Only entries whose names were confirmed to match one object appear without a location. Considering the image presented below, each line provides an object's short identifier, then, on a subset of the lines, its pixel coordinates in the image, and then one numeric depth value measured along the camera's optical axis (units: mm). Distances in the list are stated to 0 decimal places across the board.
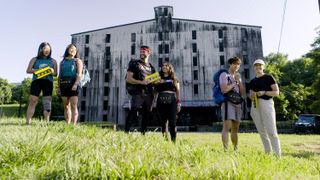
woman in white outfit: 4621
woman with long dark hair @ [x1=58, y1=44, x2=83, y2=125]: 5727
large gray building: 39469
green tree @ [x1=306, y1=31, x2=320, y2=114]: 25602
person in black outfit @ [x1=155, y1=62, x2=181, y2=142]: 5334
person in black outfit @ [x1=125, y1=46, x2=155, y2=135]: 5090
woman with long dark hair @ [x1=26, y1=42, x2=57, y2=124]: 5875
